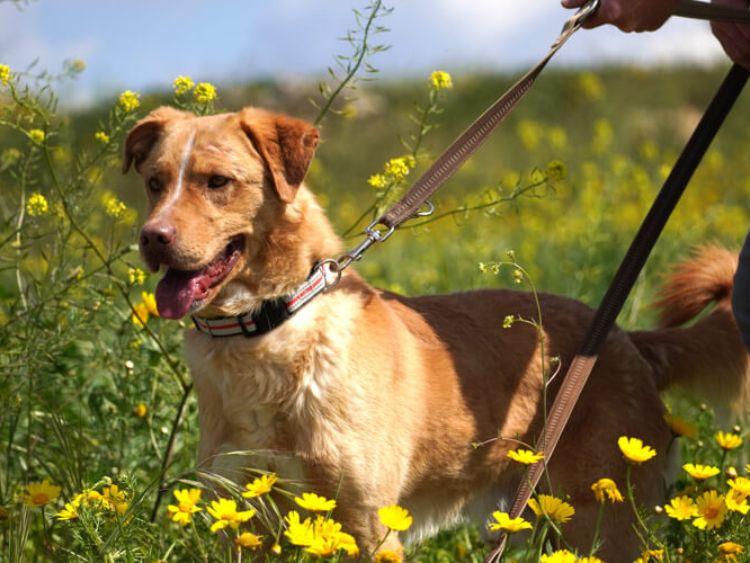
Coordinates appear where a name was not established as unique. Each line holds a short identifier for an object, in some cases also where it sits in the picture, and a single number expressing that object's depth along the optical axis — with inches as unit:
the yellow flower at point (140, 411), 144.9
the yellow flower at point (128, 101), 134.6
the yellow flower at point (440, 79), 139.7
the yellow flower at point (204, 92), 132.9
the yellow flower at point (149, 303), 145.6
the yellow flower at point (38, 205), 137.6
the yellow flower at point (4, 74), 130.3
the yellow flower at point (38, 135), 136.6
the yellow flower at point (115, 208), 142.9
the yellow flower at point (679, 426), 127.1
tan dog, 113.2
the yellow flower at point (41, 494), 100.3
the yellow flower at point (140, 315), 140.4
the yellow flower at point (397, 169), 138.8
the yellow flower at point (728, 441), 116.2
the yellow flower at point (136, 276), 136.1
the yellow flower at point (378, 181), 136.4
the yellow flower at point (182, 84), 137.3
